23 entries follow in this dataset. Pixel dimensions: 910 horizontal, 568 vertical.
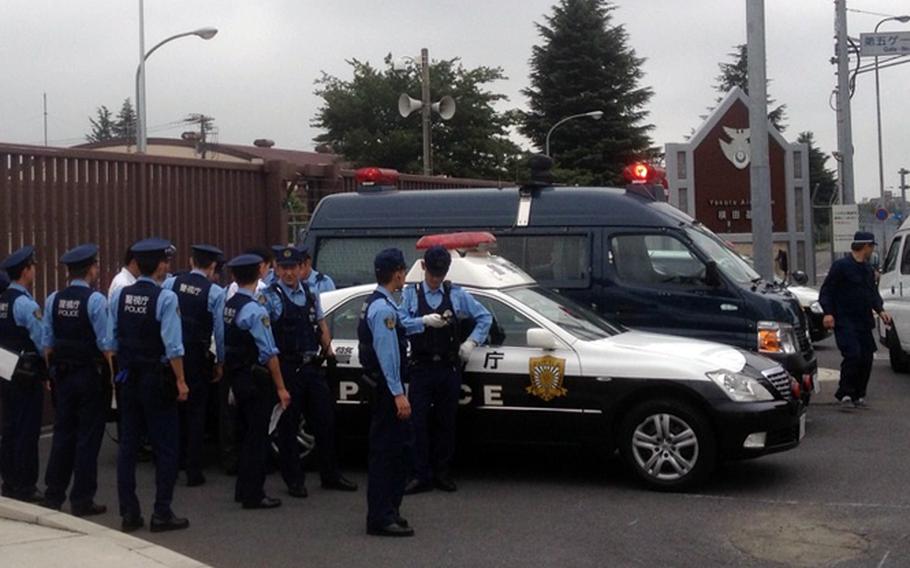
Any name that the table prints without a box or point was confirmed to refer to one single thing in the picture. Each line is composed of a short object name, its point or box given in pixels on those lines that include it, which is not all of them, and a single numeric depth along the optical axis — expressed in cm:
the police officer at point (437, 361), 855
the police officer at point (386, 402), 746
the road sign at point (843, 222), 2297
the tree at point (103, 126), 12182
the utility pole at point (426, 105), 2631
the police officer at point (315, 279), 922
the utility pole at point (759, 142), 1453
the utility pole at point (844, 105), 2558
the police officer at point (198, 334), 917
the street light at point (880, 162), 6050
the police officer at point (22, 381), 857
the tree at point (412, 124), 4384
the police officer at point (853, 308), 1238
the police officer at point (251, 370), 829
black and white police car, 856
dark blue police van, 1062
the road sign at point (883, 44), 2870
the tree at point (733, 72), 8300
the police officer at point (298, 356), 870
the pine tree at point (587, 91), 5631
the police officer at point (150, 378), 782
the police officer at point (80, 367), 817
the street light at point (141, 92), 2997
